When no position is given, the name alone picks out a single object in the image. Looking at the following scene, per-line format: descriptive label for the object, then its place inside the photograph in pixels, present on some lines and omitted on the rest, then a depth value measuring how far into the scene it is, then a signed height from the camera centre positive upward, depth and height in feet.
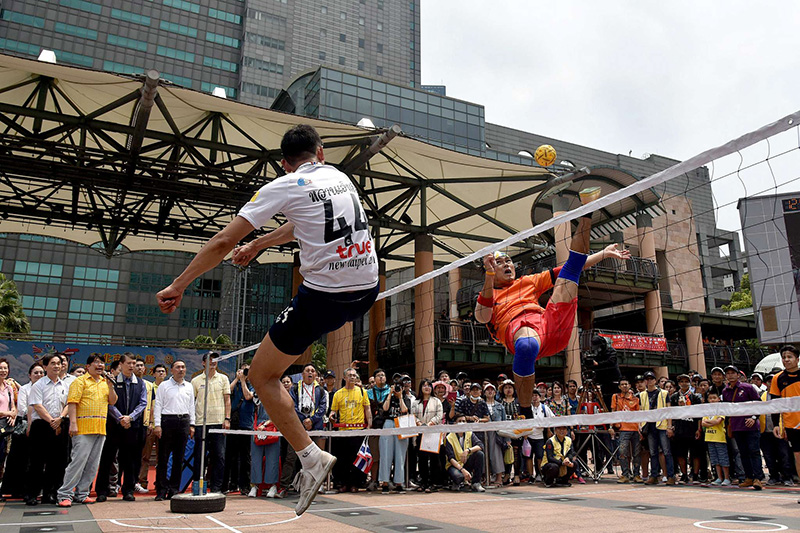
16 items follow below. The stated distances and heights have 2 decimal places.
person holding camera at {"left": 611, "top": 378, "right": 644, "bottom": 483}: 31.58 -1.19
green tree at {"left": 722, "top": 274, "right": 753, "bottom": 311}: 133.03 +27.08
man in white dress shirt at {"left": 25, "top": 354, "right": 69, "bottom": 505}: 22.09 -0.67
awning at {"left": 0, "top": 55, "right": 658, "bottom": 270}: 37.60 +18.94
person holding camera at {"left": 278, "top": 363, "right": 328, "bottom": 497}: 27.27 +0.66
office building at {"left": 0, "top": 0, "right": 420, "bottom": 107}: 188.75 +130.55
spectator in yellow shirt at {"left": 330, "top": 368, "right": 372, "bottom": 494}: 27.77 -0.24
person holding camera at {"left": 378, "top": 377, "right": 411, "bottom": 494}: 27.66 -1.56
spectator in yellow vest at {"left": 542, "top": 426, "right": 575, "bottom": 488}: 28.91 -2.07
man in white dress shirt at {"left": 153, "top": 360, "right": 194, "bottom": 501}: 24.35 -0.33
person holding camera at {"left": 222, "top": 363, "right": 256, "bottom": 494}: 27.81 -1.53
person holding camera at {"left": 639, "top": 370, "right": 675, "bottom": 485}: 29.86 -0.61
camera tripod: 32.60 -1.47
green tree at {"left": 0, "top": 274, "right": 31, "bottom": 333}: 90.74 +16.03
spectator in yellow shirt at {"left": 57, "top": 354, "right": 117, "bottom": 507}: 21.79 -0.43
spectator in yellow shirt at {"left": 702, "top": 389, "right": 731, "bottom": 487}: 28.02 -1.21
